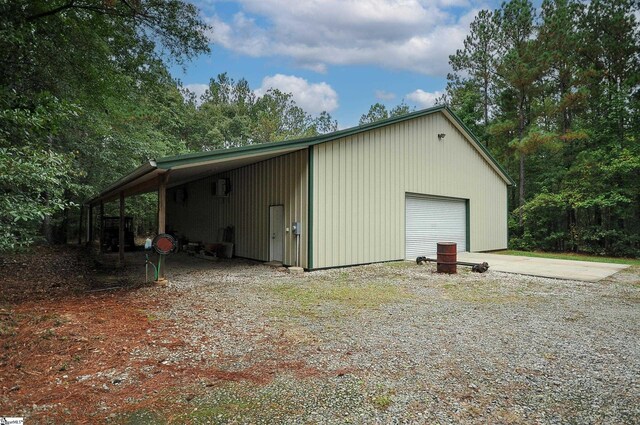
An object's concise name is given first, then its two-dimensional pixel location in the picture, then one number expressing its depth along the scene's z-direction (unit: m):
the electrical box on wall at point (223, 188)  11.77
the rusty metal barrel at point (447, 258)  8.06
